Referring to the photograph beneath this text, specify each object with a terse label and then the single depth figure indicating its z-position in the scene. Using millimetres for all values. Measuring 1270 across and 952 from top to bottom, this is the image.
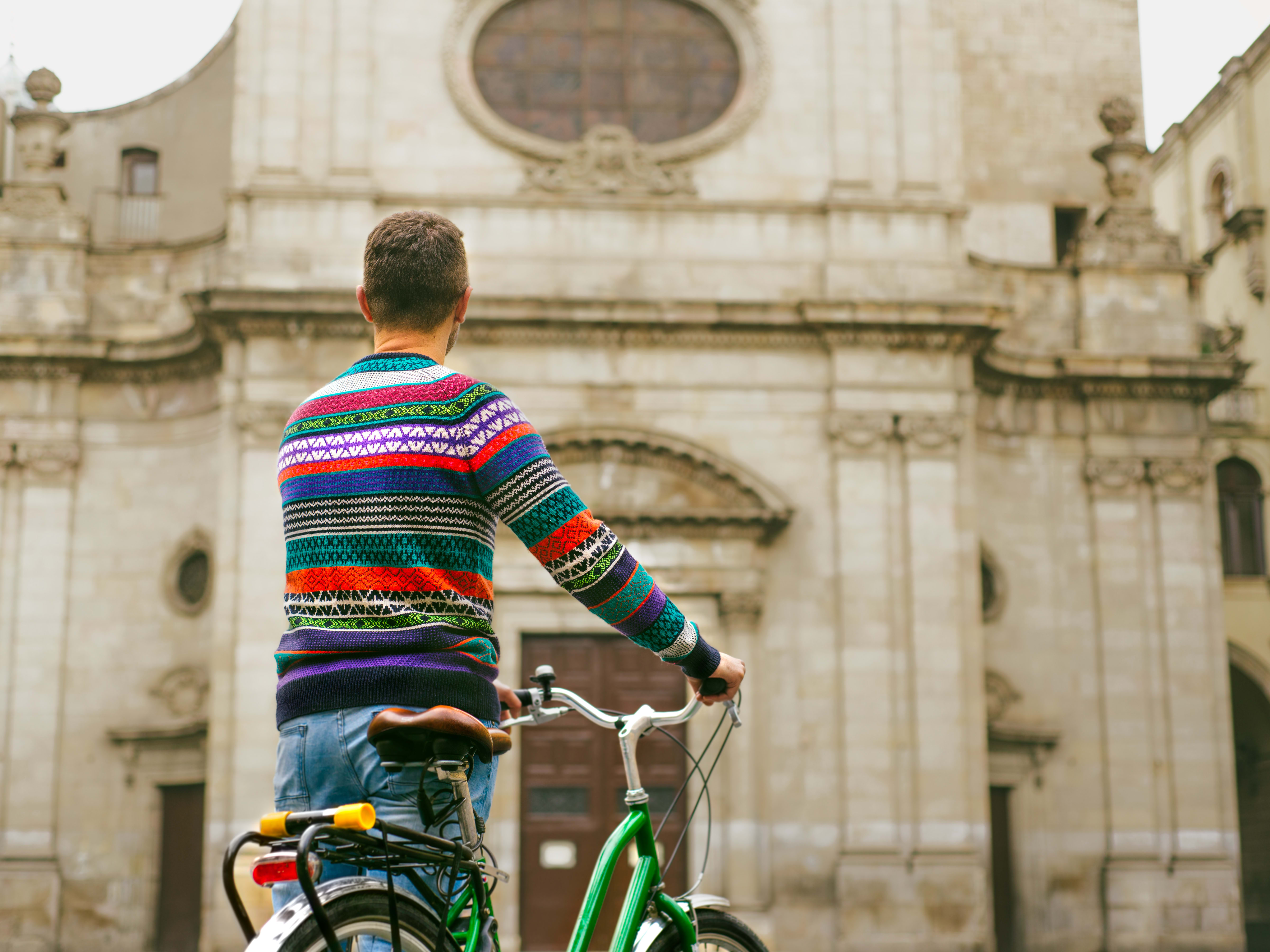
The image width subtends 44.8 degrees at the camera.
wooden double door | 17984
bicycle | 3197
